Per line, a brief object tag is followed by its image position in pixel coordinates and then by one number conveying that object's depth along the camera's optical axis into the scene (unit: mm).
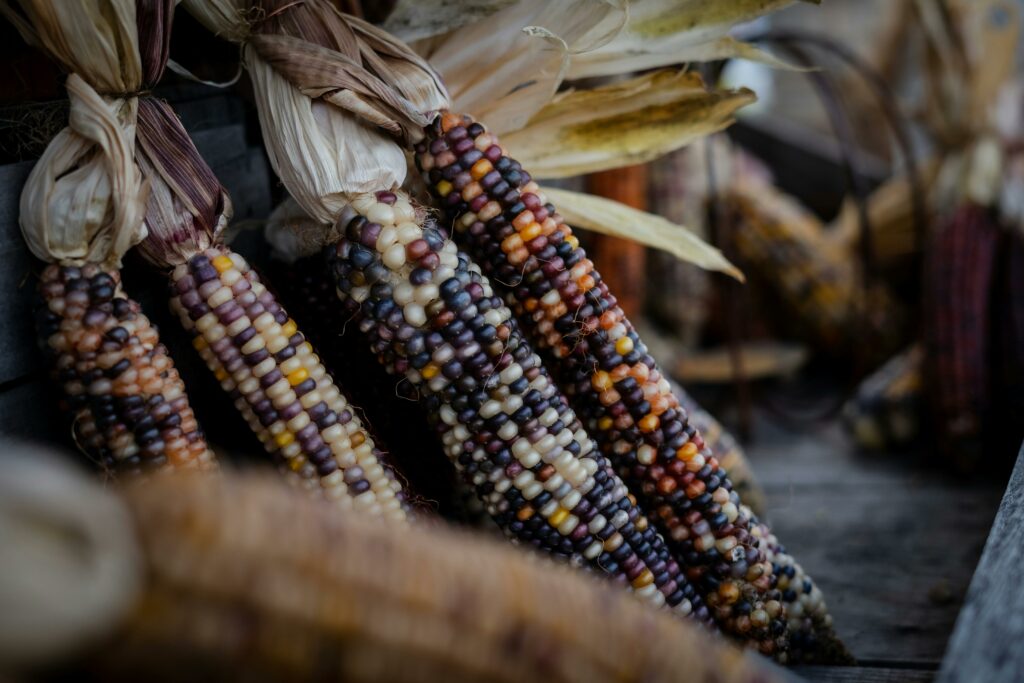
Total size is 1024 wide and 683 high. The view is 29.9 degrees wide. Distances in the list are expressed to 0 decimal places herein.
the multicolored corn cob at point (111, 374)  587
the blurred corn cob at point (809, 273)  1207
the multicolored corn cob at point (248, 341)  601
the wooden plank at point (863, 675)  631
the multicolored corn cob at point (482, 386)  608
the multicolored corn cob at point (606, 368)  629
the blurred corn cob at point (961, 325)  885
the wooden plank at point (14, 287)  592
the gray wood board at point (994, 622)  513
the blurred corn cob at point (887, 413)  949
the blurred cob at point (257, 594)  446
